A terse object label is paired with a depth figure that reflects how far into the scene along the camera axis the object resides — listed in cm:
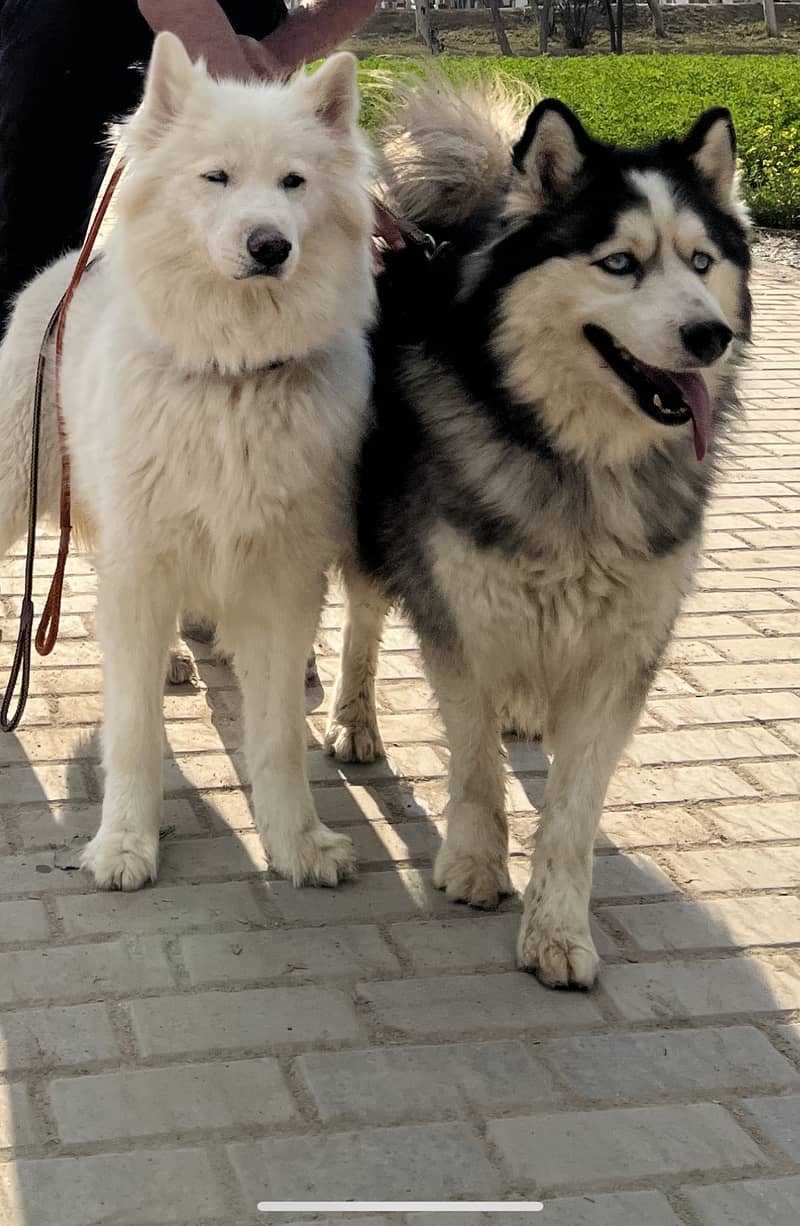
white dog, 307
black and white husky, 309
